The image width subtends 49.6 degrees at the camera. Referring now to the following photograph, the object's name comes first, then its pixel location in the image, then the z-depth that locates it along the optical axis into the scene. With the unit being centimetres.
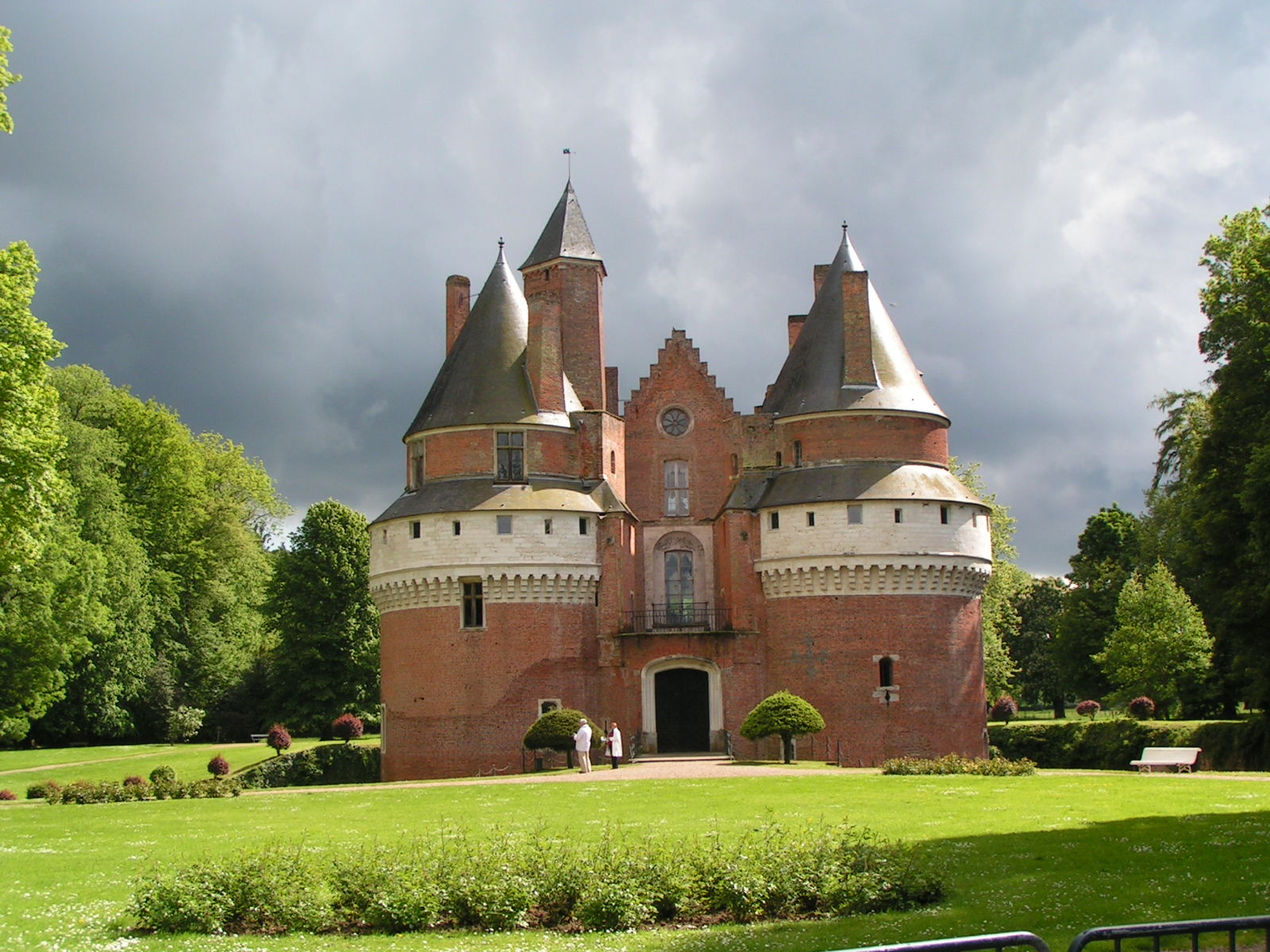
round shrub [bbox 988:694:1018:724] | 6394
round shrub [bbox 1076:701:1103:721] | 6631
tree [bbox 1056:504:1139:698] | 7225
